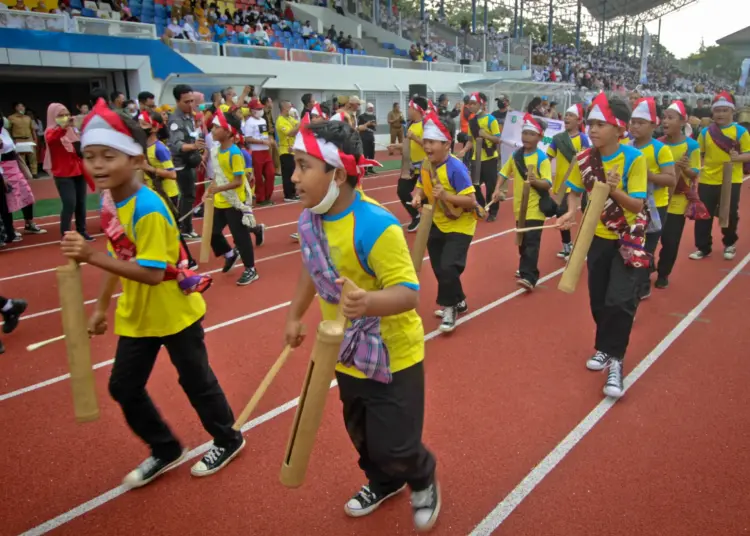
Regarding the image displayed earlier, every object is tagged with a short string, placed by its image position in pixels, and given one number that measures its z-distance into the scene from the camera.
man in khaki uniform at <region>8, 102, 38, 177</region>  14.46
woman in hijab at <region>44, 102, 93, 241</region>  8.23
